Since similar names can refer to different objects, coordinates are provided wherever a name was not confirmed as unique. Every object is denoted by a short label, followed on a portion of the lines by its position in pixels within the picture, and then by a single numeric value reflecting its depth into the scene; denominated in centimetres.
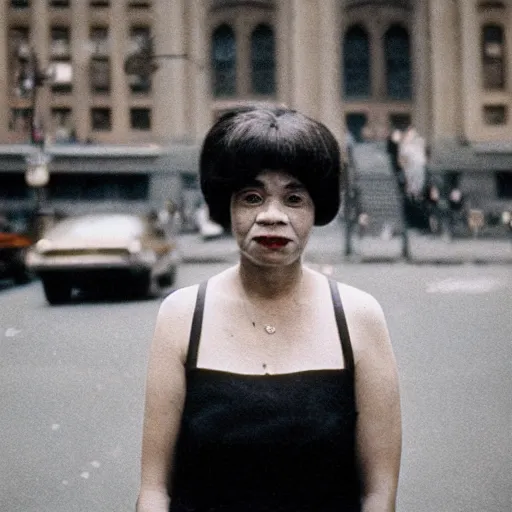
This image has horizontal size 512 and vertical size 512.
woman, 191
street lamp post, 2306
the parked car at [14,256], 1617
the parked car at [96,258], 1347
